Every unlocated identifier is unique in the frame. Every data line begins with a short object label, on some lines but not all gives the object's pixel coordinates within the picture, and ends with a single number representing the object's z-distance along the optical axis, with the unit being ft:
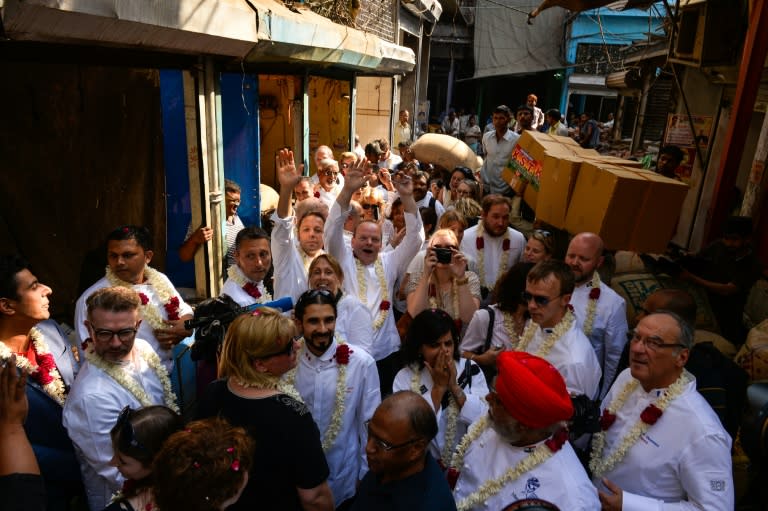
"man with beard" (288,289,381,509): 9.89
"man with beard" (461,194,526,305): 16.66
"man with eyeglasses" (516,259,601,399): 10.43
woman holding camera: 12.91
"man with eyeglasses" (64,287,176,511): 8.46
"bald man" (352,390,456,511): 6.71
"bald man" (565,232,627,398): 12.62
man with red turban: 7.11
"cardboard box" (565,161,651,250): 13.60
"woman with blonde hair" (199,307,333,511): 7.61
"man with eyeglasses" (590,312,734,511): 7.84
